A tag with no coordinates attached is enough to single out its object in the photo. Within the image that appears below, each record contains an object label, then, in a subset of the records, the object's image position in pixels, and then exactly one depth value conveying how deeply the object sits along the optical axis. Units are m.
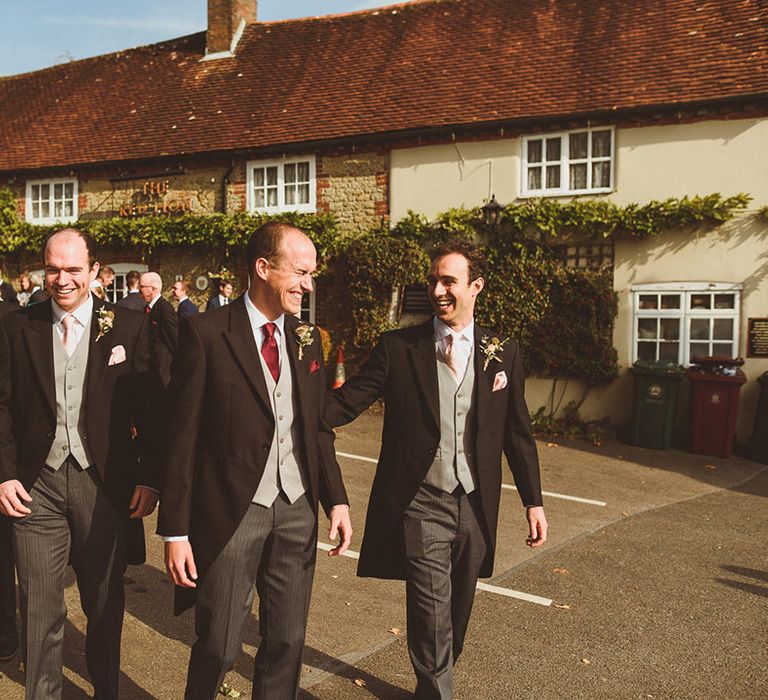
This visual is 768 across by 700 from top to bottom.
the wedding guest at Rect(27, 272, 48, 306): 11.64
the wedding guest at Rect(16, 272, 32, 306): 12.71
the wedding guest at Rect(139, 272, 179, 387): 7.87
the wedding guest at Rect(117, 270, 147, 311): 8.66
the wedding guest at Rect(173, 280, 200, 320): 9.83
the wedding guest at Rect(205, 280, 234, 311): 11.33
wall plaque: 11.00
